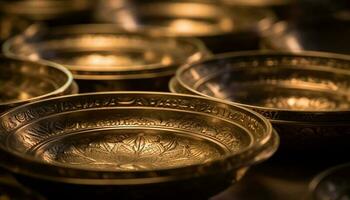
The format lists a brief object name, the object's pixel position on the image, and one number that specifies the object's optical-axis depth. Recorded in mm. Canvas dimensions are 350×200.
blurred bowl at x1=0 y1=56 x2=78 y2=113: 1066
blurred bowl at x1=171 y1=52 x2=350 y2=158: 1091
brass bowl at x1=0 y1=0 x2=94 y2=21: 1359
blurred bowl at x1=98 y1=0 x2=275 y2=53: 1397
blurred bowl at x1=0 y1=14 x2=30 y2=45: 1350
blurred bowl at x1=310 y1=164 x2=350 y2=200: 896
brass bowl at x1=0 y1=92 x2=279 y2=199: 851
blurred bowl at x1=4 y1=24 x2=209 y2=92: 1202
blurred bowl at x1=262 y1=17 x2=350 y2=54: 1303
